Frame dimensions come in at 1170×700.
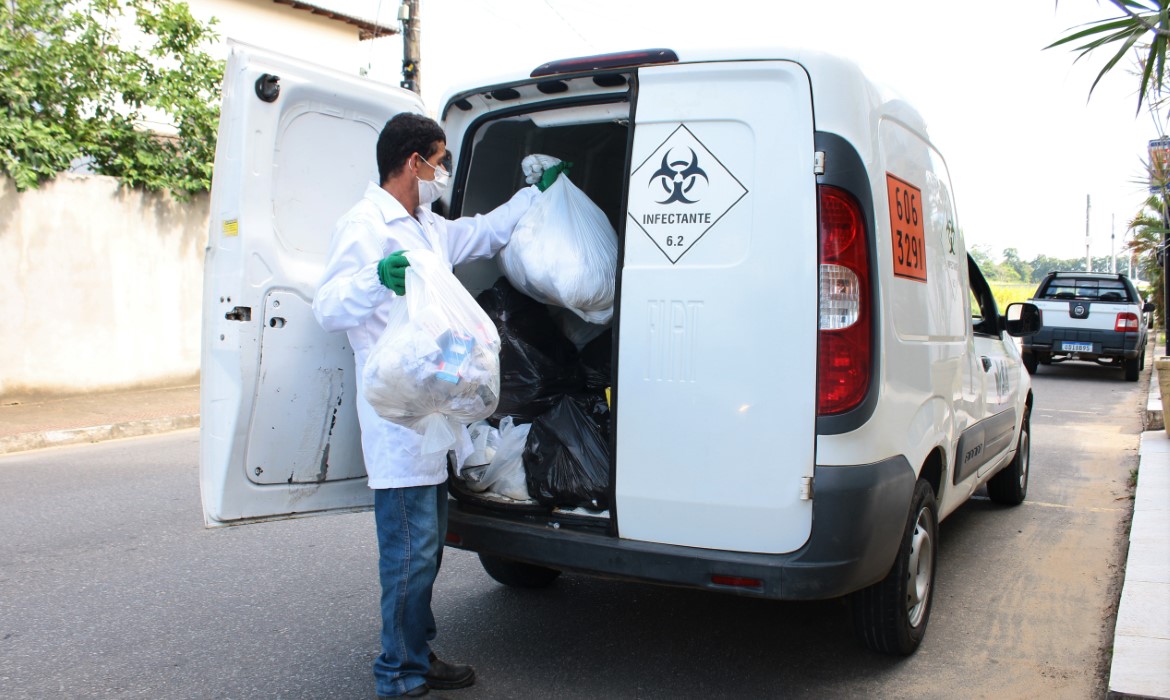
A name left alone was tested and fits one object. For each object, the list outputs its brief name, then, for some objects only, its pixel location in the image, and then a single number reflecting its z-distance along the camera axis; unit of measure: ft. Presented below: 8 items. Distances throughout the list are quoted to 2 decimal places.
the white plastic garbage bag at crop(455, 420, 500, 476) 12.30
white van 9.95
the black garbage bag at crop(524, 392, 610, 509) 11.61
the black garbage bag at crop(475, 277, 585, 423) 13.14
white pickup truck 49.29
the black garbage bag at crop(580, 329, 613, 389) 13.34
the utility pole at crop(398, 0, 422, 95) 39.65
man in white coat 10.37
